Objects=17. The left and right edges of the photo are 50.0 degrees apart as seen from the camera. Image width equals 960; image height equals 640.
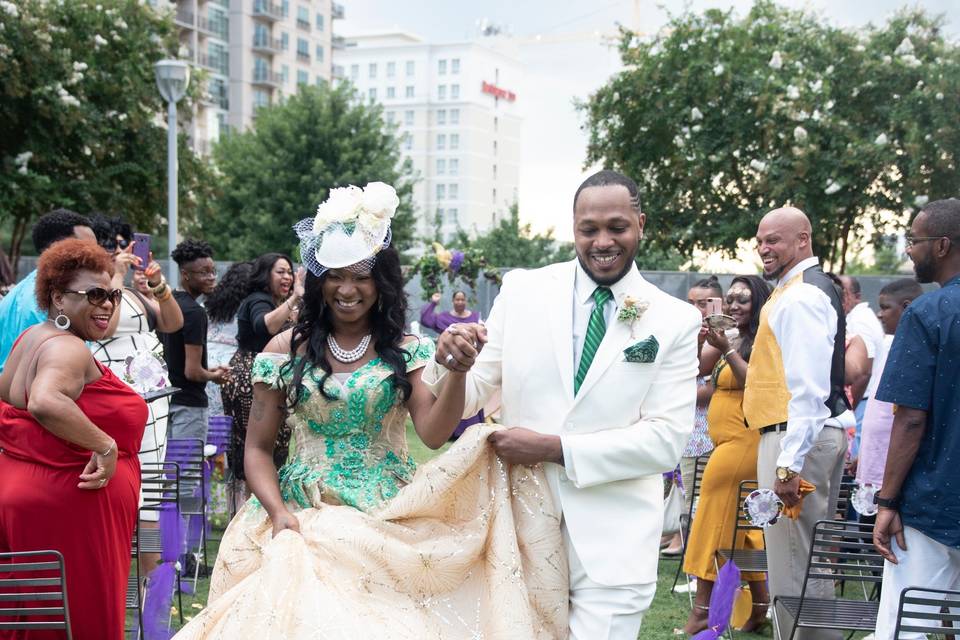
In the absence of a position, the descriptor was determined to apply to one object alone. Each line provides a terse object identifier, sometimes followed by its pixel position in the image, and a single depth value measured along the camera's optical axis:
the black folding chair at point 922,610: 3.64
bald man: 5.38
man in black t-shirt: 7.85
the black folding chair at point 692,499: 7.38
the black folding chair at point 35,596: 3.71
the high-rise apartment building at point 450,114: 123.50
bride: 3.27
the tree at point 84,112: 20.36
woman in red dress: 4.24
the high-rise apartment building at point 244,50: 70.75
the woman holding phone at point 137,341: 6.23
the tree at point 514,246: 39.78
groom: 3.49
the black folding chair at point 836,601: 4.77
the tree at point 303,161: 35.69
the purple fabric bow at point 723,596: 4.33
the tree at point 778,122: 19.39
